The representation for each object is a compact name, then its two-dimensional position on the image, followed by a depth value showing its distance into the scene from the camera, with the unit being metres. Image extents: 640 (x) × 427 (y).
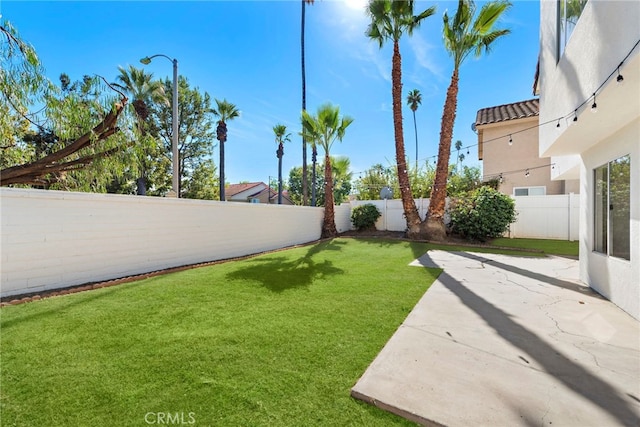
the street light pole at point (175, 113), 8.31
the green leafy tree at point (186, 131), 18.56
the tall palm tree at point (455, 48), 9.73
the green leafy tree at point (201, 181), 20.86
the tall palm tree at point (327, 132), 12.51
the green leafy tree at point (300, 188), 36.91
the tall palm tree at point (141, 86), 15.00
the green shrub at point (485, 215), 10.67
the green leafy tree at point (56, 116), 4.18
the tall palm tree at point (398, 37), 10.99
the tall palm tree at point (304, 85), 17.92
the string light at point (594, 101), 2.51
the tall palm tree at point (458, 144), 49.54
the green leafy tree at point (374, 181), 18.83
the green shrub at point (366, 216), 14.23
